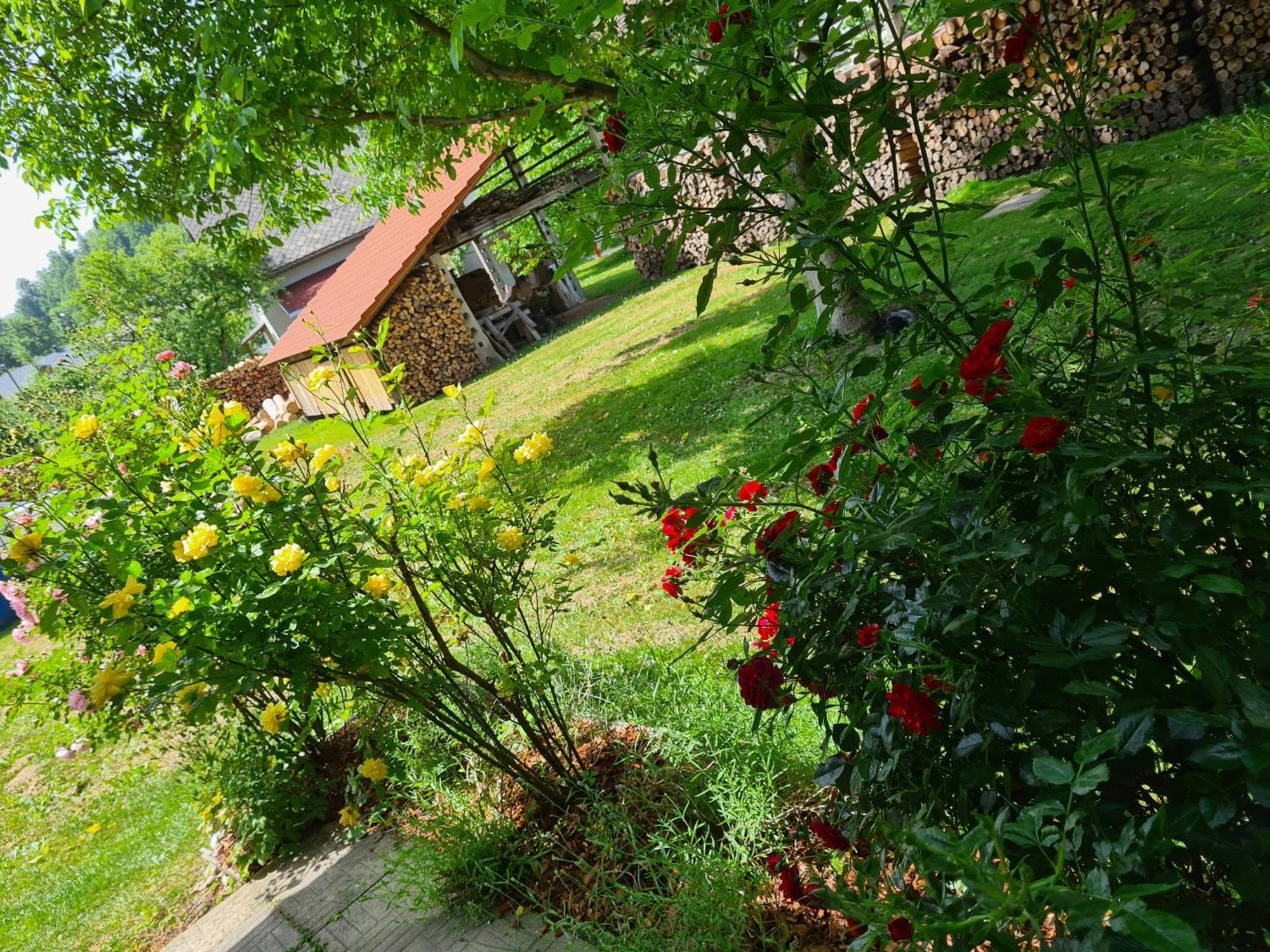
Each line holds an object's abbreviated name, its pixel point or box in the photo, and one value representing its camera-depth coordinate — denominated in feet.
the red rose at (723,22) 3.47
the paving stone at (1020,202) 21.97
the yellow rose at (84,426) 7.55
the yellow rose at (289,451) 7.69
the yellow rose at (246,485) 6.79
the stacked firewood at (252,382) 66.23
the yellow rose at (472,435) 7.56
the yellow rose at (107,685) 6.00
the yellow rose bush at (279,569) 6.54
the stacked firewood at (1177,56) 18.79
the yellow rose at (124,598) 6.05
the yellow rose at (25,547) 6.62
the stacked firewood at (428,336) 44.42
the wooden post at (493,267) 51.34
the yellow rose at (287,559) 6.40
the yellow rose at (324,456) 7.32
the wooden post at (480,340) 46.42
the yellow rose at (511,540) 7.29
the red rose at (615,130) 4.66
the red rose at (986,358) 3.05
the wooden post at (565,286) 45.16
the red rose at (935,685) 3.55
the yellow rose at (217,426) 7.82
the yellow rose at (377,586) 7.01
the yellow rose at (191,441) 8.38
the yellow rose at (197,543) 6.56
